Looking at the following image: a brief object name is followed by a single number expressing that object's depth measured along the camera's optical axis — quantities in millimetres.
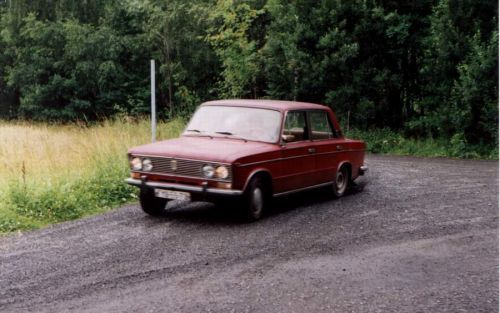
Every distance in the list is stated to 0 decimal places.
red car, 8102
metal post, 11003
